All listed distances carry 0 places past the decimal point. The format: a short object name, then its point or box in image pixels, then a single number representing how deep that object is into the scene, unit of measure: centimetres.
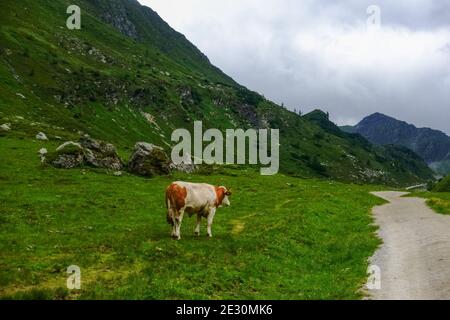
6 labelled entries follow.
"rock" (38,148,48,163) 6604
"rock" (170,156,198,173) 8281
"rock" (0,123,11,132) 8874
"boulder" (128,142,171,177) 7019
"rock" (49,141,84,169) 6500
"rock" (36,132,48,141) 8812
